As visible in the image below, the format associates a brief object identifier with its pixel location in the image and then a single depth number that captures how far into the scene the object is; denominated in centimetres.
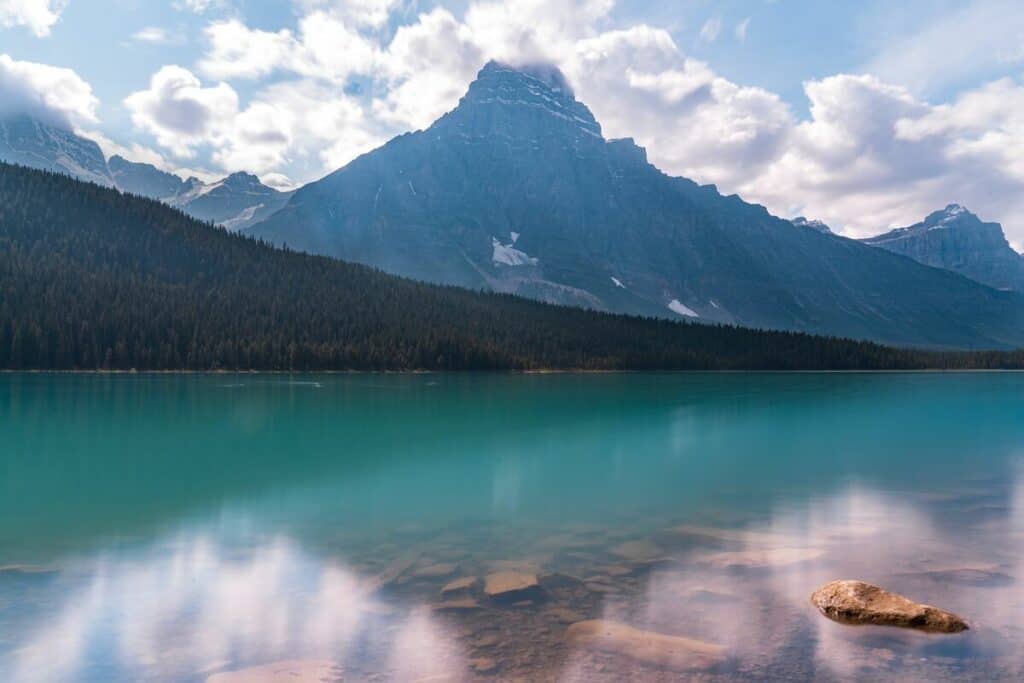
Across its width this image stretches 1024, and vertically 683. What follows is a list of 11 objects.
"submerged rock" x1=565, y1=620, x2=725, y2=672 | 1408
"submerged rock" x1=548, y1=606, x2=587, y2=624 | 1627
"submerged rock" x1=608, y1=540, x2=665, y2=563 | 2203
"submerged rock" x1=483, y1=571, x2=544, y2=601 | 1792
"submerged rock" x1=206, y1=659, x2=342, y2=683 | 1331
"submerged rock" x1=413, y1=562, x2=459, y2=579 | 1989
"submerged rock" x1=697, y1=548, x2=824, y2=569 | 2133
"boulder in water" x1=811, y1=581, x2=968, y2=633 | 1571
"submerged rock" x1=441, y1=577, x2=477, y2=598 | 1831
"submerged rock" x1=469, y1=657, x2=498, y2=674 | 1362
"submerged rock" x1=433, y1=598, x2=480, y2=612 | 1698
